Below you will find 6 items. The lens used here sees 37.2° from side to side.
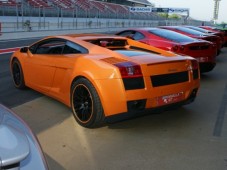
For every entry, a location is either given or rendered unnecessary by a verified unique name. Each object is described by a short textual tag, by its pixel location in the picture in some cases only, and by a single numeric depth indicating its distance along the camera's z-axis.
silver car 1.93
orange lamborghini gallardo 4.40
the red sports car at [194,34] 11.78
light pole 104.38
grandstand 31.42
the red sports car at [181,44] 8.42
